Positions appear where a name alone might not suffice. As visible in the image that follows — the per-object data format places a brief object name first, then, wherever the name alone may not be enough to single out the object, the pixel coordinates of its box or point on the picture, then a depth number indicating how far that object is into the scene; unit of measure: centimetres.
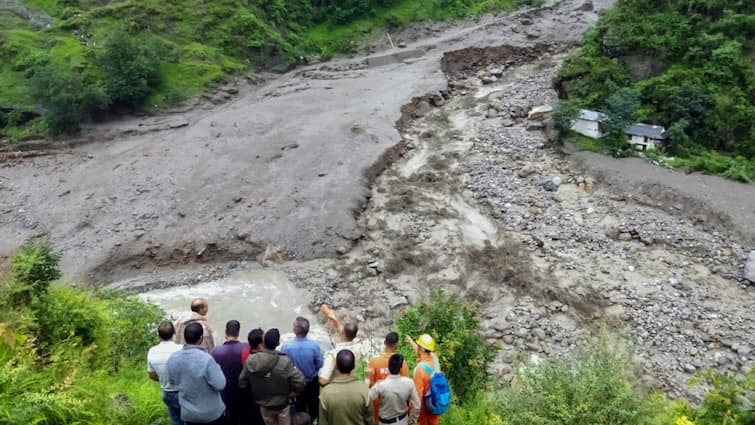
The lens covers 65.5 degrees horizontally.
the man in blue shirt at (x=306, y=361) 903
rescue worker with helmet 881
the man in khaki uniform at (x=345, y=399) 786
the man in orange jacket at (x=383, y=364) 863
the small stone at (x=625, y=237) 2244
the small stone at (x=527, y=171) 2770
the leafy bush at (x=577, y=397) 805
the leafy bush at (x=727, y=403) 705
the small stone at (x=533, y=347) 1767
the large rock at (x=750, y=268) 1966
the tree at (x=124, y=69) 3834
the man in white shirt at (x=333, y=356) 864
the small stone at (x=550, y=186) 2631
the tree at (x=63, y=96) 3509
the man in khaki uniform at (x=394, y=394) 823
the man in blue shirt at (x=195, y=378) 796
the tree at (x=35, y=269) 1138
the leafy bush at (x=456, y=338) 1144
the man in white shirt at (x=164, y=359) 856
